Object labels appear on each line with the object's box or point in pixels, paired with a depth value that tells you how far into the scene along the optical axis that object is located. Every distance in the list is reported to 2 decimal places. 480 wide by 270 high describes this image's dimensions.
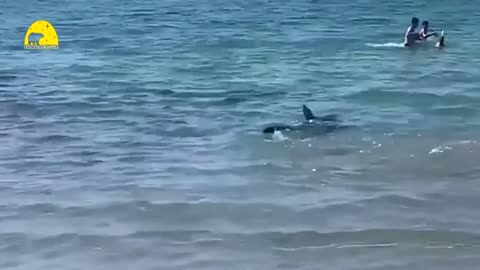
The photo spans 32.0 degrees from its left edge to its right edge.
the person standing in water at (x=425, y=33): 21.89
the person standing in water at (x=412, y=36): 21.52
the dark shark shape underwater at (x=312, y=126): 12.96
